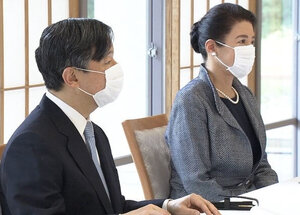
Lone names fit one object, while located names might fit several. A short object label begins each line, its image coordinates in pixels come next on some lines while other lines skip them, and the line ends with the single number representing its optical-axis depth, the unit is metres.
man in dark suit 2.68
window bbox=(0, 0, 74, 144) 4.87
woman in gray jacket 4.04
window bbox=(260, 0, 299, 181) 7.97
